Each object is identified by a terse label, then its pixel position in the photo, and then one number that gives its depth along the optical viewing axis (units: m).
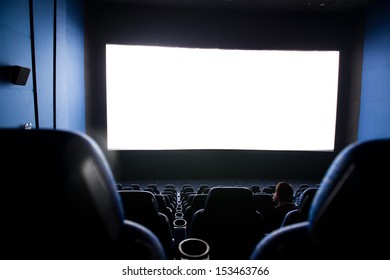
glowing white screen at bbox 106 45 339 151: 8.91
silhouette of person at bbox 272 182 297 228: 3.29
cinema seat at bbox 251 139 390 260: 0.76
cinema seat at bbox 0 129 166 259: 0.77
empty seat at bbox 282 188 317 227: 2.38
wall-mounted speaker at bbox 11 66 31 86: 4.26
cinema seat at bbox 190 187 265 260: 2.43
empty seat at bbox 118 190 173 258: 2.37
